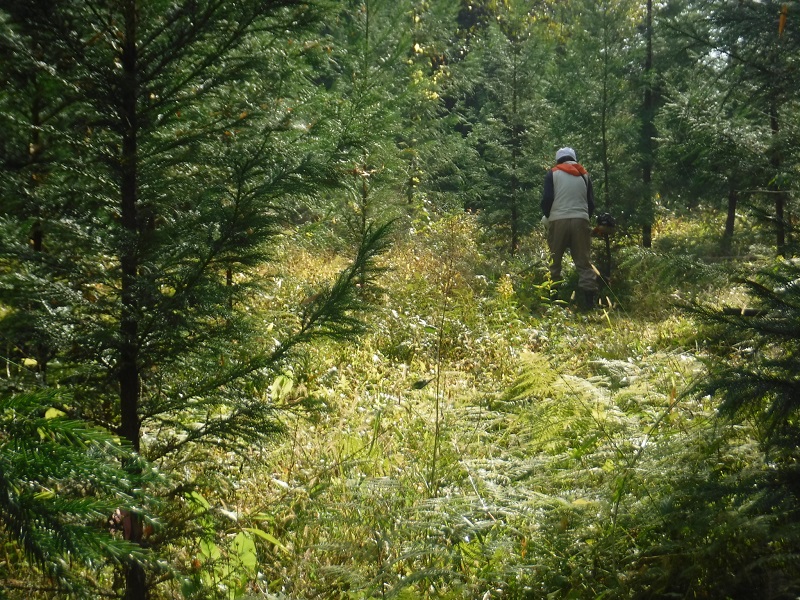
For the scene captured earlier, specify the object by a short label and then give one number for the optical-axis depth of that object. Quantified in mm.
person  10703
